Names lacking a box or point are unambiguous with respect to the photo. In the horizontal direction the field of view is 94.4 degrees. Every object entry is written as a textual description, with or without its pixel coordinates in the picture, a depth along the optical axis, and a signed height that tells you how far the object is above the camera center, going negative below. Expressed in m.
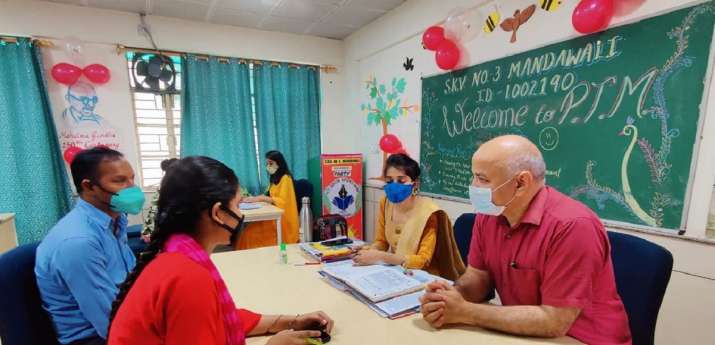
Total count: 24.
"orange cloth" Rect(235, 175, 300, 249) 3.25 -0.90
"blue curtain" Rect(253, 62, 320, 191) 4.23 +0.28
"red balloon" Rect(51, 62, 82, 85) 3.30 +0.65
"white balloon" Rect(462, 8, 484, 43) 2.68 +0.90
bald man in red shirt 0.98 -0.43
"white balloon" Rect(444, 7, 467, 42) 2.77 +0.92
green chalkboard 1.63 +0.15
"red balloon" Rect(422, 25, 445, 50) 2.92 +0.87
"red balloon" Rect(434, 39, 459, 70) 2.84 +0.69
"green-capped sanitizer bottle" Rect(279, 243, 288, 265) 1.69 -0.62
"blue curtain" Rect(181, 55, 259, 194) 3.88 +0.26
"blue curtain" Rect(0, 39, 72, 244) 3.18 -0.07
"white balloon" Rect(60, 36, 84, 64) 3.35 +0.91
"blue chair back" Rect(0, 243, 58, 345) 1.04 -0.55
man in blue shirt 1.16 -0.44
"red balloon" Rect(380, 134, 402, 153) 3.64 -0.09
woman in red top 0.72 -0.31
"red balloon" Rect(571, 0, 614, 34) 1.84 +0.66
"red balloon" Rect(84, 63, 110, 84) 3.43 +0.67
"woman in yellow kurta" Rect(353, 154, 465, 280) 1.81 -0.52
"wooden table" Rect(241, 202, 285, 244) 3.00 -0.72
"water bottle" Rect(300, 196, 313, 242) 2.37 -0.63
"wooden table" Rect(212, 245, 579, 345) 0.99 -0.62
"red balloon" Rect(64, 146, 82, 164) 3.40 -0.15
